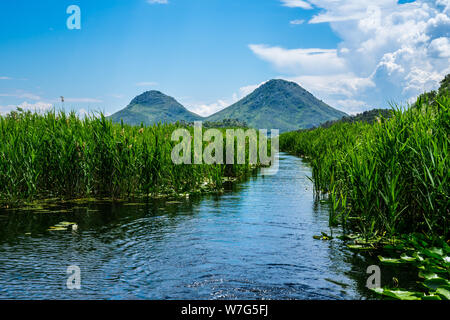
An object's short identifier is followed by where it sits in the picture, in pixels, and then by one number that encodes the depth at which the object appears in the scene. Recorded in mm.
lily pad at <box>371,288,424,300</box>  4788
